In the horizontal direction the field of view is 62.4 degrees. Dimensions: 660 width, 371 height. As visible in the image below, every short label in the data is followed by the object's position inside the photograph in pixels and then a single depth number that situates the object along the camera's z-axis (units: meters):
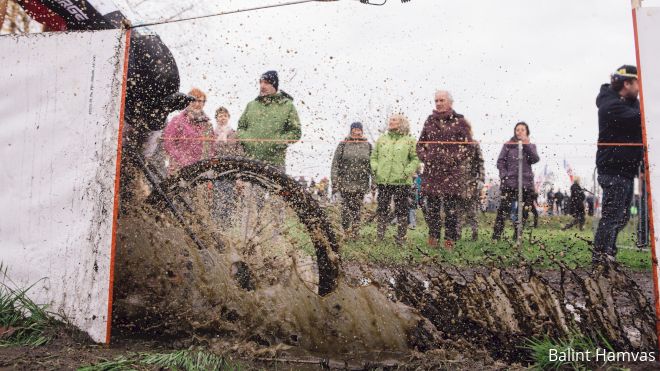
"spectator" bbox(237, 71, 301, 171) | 5.49
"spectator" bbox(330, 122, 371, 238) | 5.07
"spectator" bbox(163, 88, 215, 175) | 4.88
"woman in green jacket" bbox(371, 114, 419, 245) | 5.81
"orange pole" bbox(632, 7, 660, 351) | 2.48
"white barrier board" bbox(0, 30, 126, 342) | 2.79
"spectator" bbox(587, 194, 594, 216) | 6.19
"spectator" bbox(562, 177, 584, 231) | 5.69
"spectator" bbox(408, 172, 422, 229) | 6.18
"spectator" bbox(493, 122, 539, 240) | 5.73
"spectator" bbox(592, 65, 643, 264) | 4.79
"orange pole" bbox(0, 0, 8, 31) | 3.23
